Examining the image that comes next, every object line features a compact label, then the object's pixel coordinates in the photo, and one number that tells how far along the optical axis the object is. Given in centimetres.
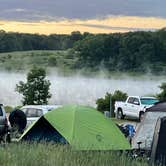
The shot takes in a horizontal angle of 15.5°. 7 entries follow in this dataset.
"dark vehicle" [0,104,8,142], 1945
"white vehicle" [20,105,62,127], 2590
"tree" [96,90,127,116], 4166
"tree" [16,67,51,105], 4225
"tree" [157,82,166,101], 3939
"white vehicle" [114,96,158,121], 3750
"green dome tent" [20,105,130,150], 1334
